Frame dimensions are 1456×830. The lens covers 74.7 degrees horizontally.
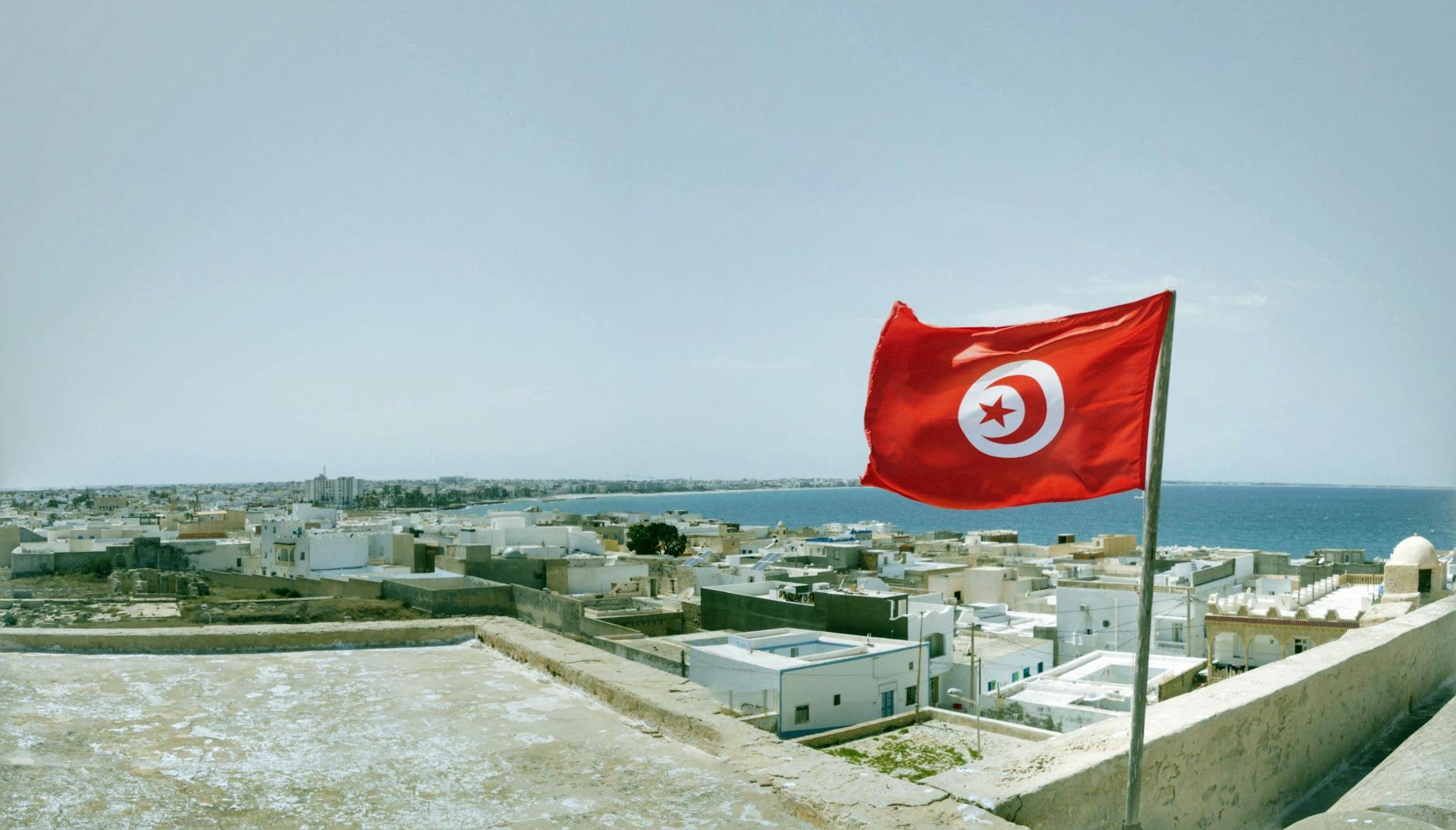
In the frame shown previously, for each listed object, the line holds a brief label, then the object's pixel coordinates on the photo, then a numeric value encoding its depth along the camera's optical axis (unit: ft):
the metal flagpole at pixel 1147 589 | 10.22
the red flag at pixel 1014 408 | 12.42
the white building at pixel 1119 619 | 92.53
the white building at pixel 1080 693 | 57.41
